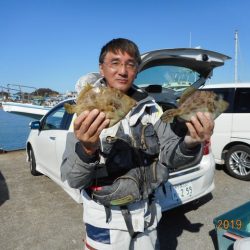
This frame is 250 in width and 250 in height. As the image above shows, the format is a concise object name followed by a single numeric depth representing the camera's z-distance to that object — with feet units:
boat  62.44
